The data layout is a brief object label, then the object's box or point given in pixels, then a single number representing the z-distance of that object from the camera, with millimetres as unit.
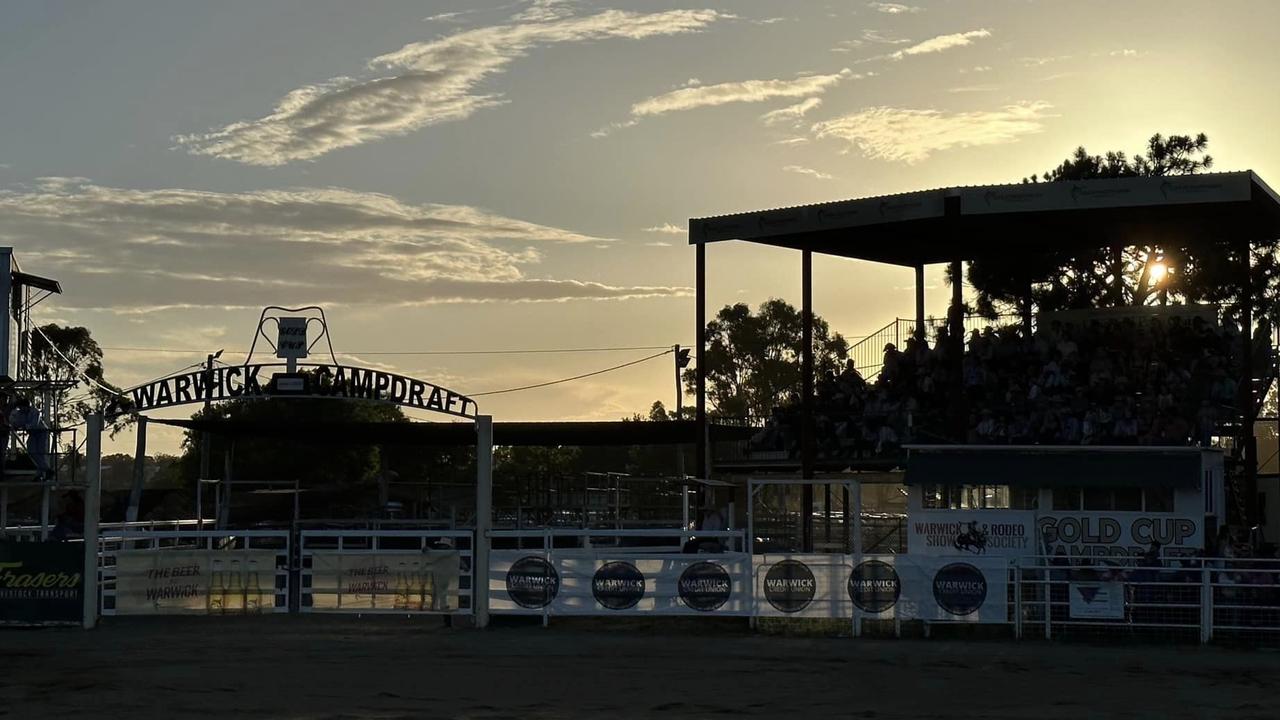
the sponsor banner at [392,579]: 23078
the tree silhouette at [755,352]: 94125
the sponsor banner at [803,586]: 21922
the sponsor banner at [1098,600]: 21141
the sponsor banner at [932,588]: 21547
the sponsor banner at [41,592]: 22703
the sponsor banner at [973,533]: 26375
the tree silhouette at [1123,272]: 57656
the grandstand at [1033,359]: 30672
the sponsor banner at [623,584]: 22406
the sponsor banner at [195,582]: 23250
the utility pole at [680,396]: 30858
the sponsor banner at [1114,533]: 26750
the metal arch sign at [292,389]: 23594
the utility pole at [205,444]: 23719
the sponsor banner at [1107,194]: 29406
